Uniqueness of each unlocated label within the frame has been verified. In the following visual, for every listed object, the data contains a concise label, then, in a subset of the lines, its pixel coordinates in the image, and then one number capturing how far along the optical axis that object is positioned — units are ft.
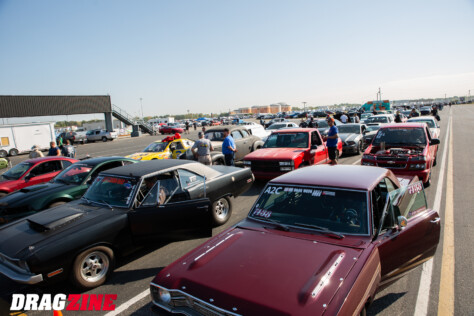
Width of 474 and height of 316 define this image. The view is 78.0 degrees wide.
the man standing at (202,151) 29.50
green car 19.25
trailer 84.07
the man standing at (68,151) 44.09
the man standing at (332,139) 30.76
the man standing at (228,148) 32.14
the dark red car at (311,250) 7.40
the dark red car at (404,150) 25.13
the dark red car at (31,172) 26.40
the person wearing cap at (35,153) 37.14
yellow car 39.45
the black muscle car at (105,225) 12.10
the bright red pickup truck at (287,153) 28.22
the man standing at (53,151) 37.46
